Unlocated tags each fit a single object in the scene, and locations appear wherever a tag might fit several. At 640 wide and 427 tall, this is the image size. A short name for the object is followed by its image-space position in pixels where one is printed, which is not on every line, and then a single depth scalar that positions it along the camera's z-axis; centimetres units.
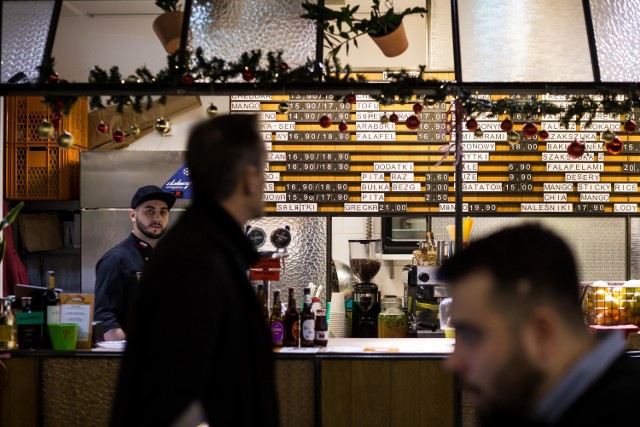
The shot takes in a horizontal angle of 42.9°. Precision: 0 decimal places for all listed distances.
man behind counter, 473
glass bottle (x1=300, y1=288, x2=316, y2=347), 437
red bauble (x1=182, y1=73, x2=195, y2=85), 417
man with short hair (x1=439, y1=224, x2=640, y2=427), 108
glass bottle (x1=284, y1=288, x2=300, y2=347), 440
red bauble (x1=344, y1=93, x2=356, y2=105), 425
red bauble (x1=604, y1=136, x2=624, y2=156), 462
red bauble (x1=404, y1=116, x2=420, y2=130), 439
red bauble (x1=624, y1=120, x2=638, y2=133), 458
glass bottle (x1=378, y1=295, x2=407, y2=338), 554
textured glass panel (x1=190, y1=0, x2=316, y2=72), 436
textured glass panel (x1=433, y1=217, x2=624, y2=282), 706
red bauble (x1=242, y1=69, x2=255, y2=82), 417
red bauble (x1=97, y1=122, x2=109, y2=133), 460
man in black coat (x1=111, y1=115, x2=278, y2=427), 187
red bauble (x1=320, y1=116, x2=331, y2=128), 445
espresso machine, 591
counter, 422
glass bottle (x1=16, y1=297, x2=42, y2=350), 428
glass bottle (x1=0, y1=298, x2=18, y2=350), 424
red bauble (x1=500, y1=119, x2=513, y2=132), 458
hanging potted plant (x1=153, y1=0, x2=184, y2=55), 453
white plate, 435
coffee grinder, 573
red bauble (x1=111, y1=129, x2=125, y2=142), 462
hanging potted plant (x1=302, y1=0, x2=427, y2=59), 436
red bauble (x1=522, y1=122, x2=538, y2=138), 454
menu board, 702
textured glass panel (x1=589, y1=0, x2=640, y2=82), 434
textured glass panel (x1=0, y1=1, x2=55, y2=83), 443
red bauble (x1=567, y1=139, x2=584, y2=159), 457
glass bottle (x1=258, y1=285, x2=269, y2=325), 438
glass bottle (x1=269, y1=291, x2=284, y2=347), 438
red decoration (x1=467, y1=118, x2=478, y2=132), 439
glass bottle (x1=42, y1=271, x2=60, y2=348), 427
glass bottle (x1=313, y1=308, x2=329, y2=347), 445
